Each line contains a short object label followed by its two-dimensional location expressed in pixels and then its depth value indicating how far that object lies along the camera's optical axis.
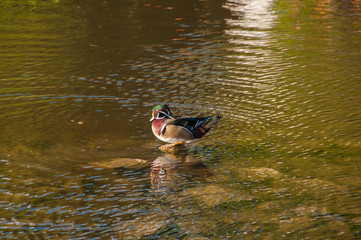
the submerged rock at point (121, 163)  15.99
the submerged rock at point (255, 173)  14.89
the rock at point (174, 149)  17.33
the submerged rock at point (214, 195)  13.65
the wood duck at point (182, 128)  16.80
